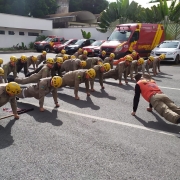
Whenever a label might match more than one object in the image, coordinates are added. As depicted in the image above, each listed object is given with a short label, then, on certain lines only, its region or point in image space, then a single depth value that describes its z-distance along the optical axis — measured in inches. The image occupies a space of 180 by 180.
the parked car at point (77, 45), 944.3
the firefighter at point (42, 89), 252.7
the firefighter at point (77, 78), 307.0
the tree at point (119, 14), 1152.2
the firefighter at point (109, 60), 476.2
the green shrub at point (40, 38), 1311.5
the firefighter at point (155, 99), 219.3
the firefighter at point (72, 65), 393.7
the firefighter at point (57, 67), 351.6
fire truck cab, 658.2
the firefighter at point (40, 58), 527.0
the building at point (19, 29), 1149.2
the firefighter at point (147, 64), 478.3
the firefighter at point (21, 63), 420.0
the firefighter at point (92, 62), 441.2
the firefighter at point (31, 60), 482.0
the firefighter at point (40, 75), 334.6
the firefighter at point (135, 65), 436.8
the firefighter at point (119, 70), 402.2
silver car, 666.8
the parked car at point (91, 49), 804.6
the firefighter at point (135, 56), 525.6
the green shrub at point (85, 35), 1225.5
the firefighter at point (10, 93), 210.4
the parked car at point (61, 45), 1017.8
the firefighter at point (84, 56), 481.2
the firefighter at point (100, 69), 358.3
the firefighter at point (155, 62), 501.7
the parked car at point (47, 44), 1087.8
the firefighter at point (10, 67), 388.8
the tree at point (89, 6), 2182.6
